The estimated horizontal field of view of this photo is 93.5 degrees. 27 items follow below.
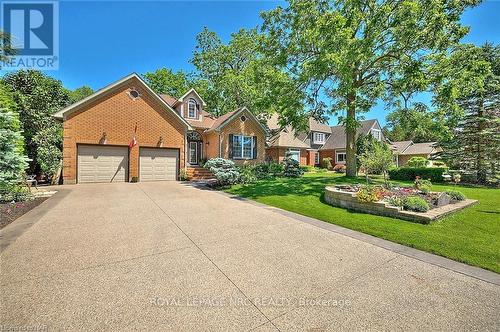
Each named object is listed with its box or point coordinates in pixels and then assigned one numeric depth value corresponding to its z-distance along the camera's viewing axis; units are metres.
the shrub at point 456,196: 9.23
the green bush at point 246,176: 15.13
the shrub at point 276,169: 20.44
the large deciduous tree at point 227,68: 25.75
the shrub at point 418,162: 27.38
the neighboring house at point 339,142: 33.06
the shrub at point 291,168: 19.19
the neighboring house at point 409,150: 37.72
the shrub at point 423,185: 9.57
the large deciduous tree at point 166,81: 35.38
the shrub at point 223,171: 13.82
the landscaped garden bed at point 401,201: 7.09
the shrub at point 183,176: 17.97
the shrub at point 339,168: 29.24
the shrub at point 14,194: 8.57
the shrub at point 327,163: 32.88
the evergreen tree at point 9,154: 6.59
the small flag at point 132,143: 16.28
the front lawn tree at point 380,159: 10.26
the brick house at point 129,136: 14.80
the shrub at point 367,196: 7.95
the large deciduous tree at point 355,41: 11.92
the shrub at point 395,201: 7.67
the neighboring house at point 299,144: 27.30
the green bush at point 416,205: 7.13
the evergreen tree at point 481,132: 16.88
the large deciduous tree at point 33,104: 15.60
